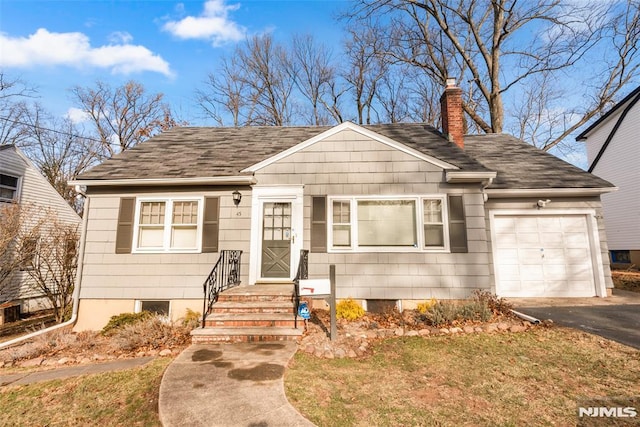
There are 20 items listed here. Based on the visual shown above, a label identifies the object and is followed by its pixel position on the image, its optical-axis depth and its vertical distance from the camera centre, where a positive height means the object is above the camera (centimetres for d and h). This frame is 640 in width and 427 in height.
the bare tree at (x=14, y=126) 2029 +919
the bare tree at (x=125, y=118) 2278 +1093
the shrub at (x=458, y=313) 588 -125
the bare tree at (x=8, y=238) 840 +43
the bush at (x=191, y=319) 616 -150
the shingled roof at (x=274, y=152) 774 +305
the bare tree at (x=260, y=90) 2288 +1309
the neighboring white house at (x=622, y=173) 1328 +391
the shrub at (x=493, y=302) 628 -110
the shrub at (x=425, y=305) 667 -123
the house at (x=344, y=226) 705 +70
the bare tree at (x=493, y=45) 1608 +1243
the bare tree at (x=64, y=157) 2347 +796
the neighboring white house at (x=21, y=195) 1178 +261
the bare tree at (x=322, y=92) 2275 +1307
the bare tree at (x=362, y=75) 2048 +1356
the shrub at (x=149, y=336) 548 -166
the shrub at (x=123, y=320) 646 -154
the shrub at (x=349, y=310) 649 -130
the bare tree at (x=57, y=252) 918 +3
